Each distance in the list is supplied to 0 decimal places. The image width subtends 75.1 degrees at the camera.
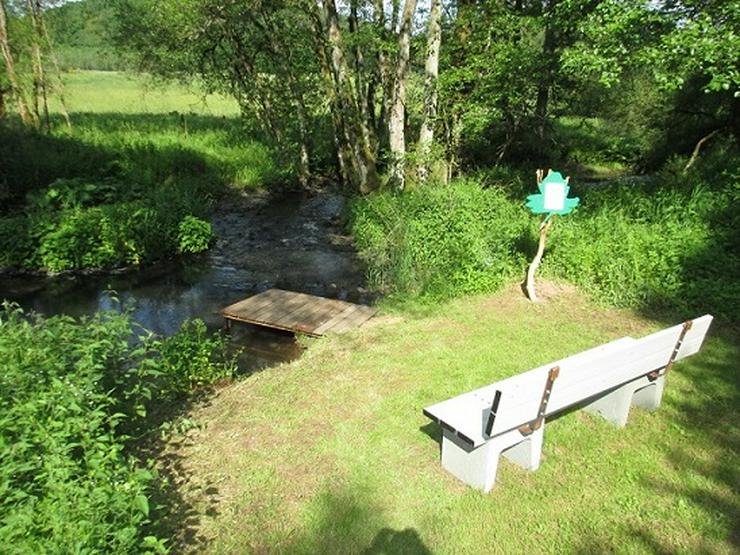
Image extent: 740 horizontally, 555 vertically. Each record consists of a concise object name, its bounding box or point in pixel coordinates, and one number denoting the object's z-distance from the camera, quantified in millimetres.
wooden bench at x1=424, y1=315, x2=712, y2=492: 3223
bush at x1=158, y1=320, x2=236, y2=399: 5477
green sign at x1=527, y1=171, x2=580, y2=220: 6316
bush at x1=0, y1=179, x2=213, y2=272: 9891
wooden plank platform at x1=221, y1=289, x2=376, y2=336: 7059
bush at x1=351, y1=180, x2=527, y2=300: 7637
